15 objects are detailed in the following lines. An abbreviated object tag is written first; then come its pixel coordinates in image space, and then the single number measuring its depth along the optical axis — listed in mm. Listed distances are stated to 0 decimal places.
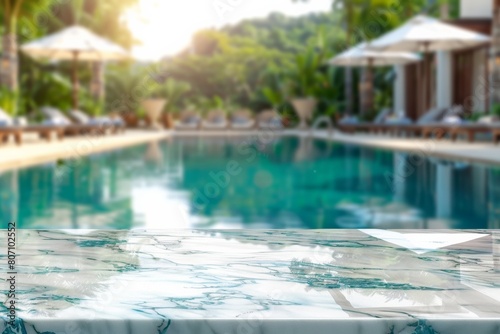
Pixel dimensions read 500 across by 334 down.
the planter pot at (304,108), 32406
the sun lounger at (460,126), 18031
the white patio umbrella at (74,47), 22828
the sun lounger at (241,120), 33531
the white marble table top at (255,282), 2236
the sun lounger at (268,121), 32656
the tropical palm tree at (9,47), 21016
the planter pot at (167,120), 33378
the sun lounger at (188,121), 33562
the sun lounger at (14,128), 17047
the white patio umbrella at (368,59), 26188
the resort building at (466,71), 23516
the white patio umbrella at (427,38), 21000
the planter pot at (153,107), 33031
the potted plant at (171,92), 34438
